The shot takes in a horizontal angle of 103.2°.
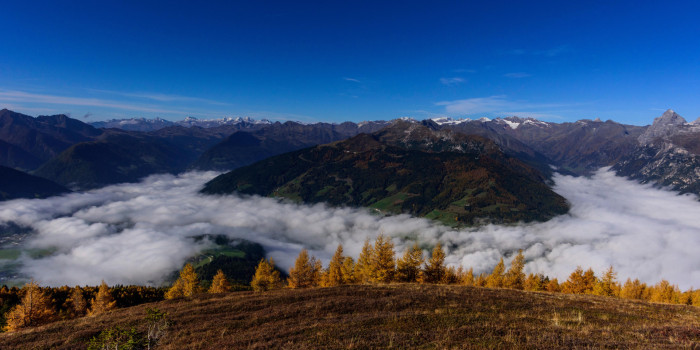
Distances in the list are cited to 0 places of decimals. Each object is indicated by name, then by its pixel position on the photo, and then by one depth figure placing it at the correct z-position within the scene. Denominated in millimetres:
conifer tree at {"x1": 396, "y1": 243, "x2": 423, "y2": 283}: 70938
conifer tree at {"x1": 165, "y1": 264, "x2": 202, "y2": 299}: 94000
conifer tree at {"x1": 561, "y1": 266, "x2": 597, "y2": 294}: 84375
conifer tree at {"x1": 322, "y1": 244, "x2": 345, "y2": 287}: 82456
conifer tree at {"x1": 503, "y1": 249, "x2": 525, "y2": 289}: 84812
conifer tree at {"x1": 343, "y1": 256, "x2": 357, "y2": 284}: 79312
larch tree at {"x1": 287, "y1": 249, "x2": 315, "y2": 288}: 87500
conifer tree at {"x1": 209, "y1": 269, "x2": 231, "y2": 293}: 94912
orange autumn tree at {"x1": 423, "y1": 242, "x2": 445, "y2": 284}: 74688
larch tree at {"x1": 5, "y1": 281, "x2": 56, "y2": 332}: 60156
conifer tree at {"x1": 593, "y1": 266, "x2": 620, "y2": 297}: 80625
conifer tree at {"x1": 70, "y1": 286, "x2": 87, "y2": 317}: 86244
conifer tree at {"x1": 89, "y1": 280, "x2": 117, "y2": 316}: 77438
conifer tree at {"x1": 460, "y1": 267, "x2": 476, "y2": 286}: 91638
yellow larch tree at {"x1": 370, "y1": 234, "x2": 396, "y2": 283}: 68500
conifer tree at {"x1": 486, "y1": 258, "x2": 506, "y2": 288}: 90794
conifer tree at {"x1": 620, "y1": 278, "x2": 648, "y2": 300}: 86850
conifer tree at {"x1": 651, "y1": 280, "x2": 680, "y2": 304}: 84012
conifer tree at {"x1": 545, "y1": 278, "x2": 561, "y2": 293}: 88938
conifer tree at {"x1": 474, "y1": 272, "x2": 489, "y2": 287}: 94544
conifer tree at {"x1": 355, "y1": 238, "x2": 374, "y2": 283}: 71194
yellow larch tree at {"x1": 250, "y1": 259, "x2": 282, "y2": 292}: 96375
